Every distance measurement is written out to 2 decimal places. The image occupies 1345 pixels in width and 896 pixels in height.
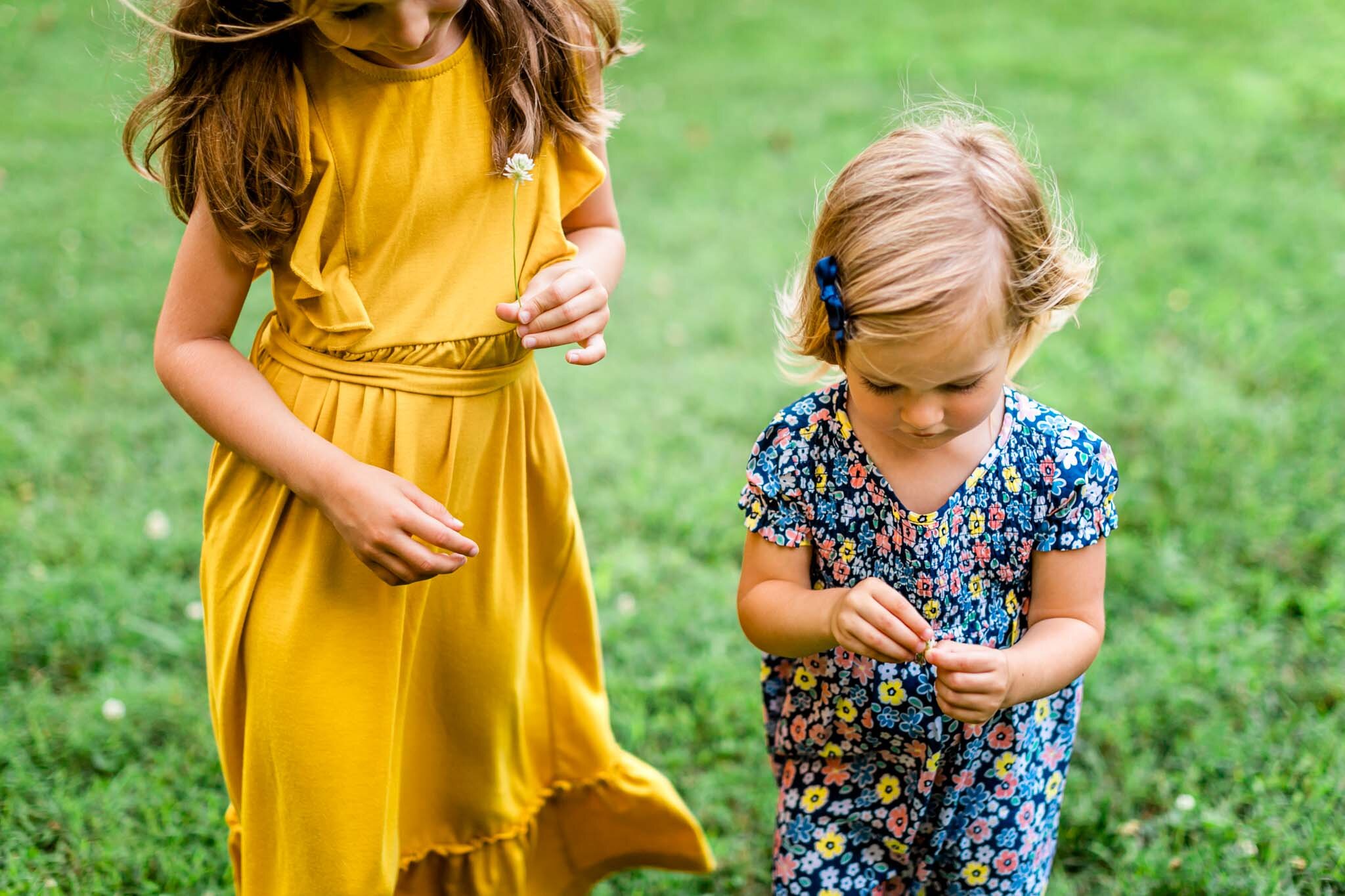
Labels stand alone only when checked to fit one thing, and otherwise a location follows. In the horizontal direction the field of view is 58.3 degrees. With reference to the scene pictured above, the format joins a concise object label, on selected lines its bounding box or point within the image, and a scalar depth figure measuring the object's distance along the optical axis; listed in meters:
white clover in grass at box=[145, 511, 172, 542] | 3.42
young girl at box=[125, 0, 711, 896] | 1.56
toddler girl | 1.58
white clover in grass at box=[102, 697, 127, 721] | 2.77
